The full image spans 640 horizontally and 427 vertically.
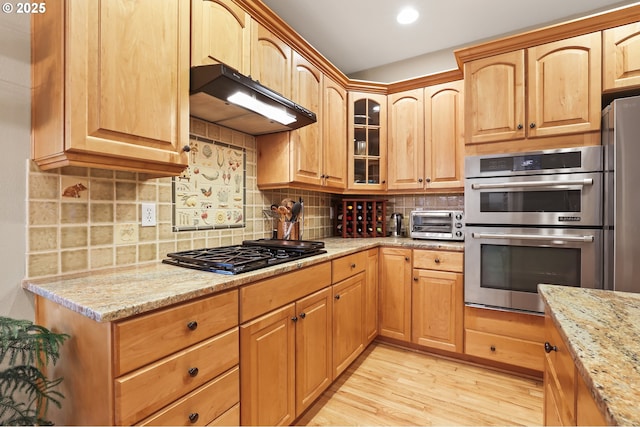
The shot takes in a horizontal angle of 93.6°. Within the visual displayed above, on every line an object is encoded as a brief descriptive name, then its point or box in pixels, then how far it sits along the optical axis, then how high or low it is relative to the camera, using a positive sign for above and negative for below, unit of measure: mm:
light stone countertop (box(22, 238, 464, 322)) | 887 -273
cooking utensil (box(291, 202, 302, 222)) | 2174 +23
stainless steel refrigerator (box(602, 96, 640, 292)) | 1730 +122
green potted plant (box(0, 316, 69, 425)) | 868 -411
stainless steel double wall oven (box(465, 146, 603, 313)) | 1930 -78
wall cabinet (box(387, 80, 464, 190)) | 2631 +681
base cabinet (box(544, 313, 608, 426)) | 619 -453
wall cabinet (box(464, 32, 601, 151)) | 1974 +854
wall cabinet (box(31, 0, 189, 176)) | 1046 +488
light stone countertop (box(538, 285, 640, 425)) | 482 -292
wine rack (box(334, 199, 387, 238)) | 2963 -57
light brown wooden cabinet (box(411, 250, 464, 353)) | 2350 -703
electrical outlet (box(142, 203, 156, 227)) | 1538 -12
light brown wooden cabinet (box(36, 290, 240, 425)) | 865 -495
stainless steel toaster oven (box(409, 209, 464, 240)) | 2502 -103
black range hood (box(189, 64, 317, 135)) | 1376 +582
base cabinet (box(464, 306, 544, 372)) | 2115 -907
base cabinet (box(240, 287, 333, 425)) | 1294 -739
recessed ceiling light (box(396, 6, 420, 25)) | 2324 +1568
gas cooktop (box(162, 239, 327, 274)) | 1335 -227
